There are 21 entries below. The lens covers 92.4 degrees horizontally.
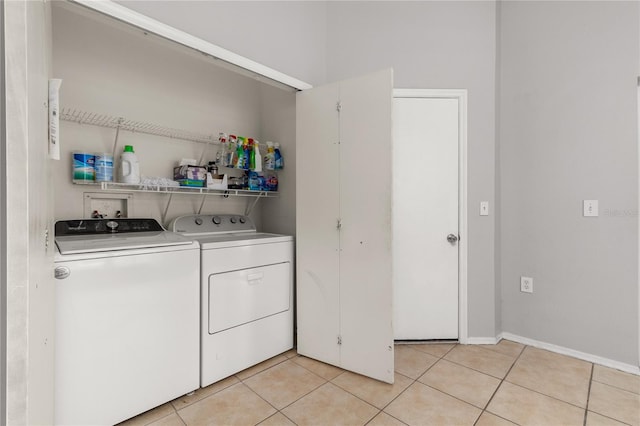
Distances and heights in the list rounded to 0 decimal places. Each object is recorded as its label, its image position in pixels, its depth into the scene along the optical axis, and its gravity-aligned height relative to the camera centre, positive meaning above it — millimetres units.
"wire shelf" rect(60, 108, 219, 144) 1942 +618
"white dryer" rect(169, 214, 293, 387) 1936 -579
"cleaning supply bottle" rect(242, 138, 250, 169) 2592 +496
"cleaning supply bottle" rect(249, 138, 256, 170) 2629 +485
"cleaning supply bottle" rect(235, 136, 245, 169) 2559 +484
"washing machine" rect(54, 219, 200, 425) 1431 -573
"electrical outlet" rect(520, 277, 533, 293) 2594 -620
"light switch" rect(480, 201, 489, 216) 2619 +31
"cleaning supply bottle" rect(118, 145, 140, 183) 2033 +300
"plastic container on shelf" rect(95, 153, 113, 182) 1942 +285
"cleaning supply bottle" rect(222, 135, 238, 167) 2545 +482
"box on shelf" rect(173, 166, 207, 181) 2305 +298
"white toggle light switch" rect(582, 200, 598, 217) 2293 +27
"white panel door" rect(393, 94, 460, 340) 2648 -46
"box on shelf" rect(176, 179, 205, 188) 2295 +223
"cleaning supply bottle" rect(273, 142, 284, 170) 2777 +488
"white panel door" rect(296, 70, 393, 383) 2012 -93
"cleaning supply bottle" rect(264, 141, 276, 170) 2742 +475
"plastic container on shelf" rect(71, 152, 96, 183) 1894 +275
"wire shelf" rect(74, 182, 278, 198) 1988 +169
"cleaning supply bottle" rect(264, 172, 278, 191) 2803 +286
